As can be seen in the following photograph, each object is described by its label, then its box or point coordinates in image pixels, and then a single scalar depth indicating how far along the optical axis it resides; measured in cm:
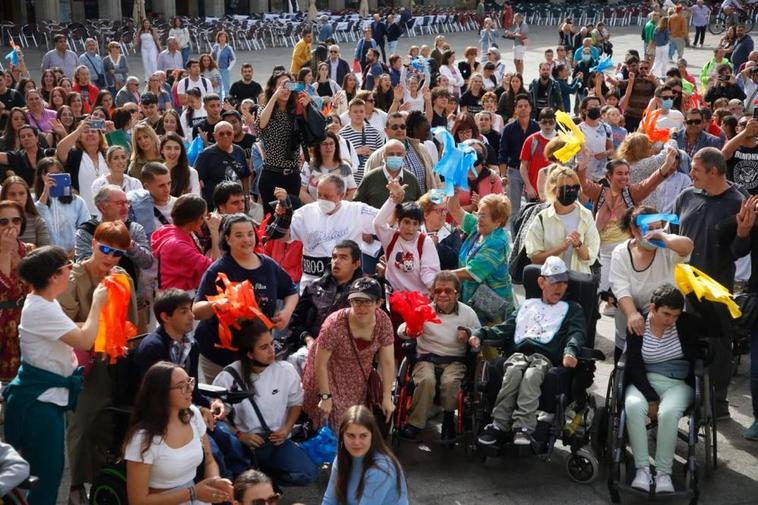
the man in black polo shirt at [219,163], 962
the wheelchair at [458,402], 674
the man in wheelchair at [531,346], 645
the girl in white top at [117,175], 850
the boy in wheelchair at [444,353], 679
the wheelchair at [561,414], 641
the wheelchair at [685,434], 605
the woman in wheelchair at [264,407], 605
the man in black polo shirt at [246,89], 1638
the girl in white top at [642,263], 689
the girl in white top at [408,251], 757
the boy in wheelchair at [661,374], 620
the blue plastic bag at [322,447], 616
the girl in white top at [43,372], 550
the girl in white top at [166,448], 511
